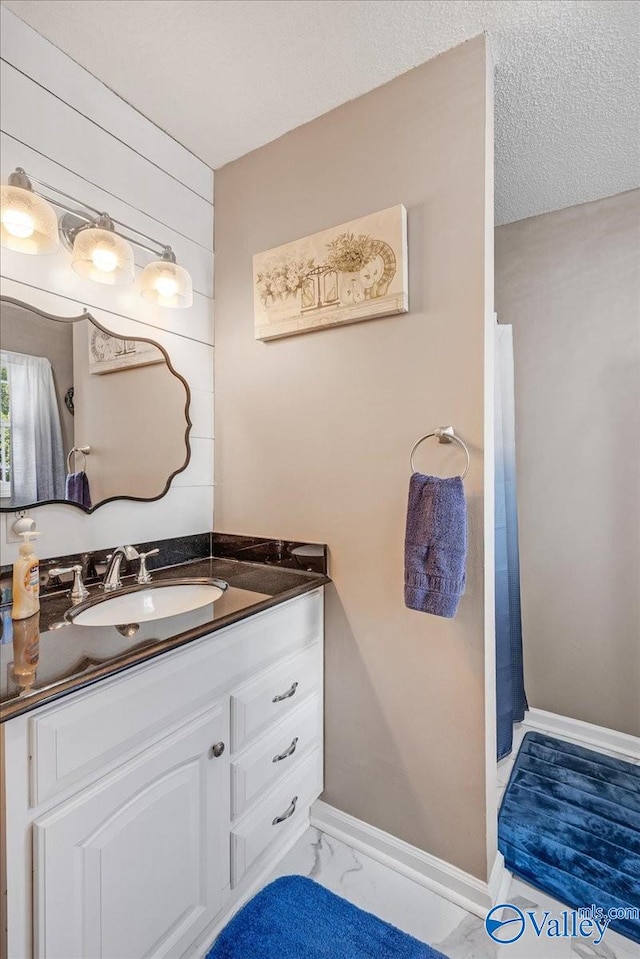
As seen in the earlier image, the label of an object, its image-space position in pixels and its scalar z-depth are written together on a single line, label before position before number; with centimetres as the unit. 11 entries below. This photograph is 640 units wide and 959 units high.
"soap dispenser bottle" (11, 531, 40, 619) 109
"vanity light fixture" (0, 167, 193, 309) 117
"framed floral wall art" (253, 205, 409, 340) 140
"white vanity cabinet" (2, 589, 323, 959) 79
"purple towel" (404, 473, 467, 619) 124
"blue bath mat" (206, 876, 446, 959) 116
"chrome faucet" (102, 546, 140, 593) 140
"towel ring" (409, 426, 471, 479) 130
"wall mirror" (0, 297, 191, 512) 125
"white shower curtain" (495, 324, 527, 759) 187
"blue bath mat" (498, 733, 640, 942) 134
